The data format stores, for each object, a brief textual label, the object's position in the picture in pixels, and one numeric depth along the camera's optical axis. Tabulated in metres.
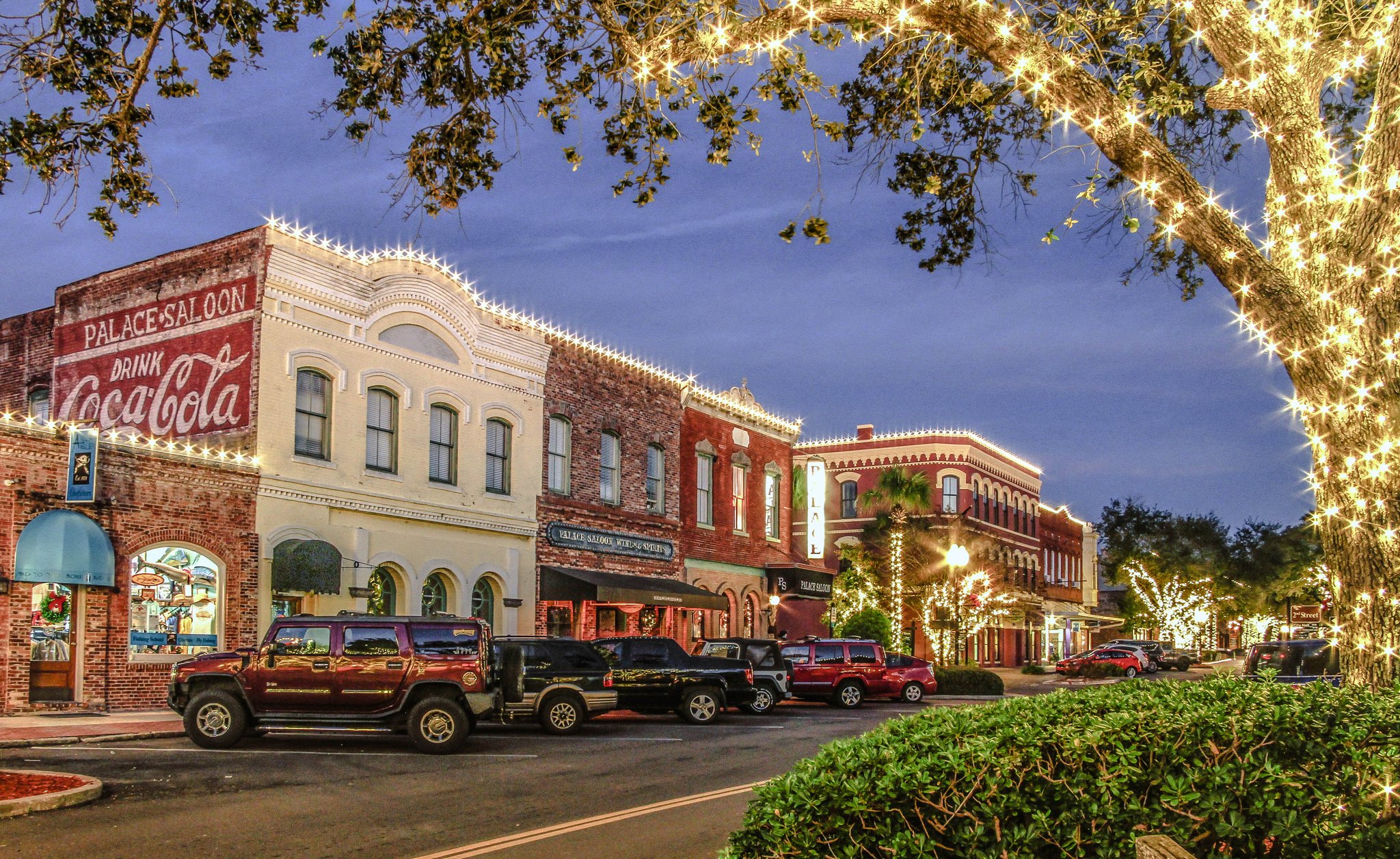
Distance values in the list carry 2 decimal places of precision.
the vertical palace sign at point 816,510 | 41.75
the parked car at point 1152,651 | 54.41
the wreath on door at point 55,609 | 20.09
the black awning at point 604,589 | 29.92
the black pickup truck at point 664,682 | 22.73
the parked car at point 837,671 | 28.94
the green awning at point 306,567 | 23.06
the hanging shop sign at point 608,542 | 31.11
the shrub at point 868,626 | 38.81
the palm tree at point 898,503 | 42.62
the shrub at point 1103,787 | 5.46
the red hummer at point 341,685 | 16.66
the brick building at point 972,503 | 53.44
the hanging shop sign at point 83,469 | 19.97
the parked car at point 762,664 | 25.64
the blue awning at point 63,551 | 19.47
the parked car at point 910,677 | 30.02
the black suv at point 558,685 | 20.27
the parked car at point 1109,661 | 50.44
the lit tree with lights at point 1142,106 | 7.23
